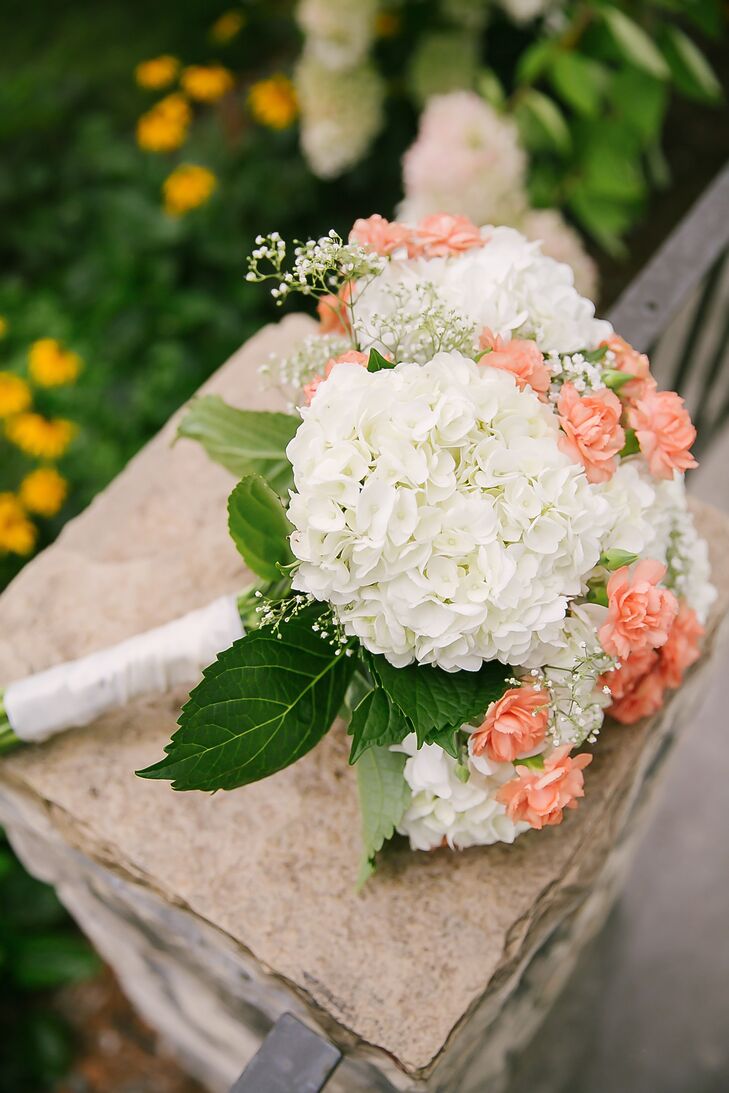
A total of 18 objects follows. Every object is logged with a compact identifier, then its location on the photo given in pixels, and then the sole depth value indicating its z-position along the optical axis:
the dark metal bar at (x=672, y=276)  1.32
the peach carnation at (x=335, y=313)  0.86
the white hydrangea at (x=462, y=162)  1.67
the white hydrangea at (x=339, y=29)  1.82
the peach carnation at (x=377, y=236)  0.89
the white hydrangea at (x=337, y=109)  1.96
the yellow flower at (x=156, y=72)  2.35
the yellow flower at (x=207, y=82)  2.25
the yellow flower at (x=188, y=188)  2.19
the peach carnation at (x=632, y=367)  0.89
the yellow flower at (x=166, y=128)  2.29
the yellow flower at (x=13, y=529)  1.87
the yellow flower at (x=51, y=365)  1.96
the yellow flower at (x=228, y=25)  2.50
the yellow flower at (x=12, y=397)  1.92
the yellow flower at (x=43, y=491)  1.90
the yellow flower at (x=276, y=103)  2.27
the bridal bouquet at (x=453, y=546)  0.70
